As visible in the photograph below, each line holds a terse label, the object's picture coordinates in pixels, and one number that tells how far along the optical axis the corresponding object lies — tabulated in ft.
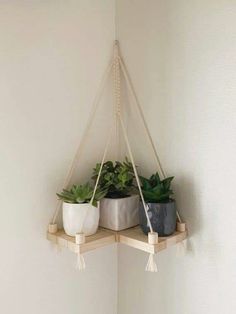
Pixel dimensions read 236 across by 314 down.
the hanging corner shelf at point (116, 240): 2.88
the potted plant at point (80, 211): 3.01
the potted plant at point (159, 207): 2.97
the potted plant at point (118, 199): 3.23
